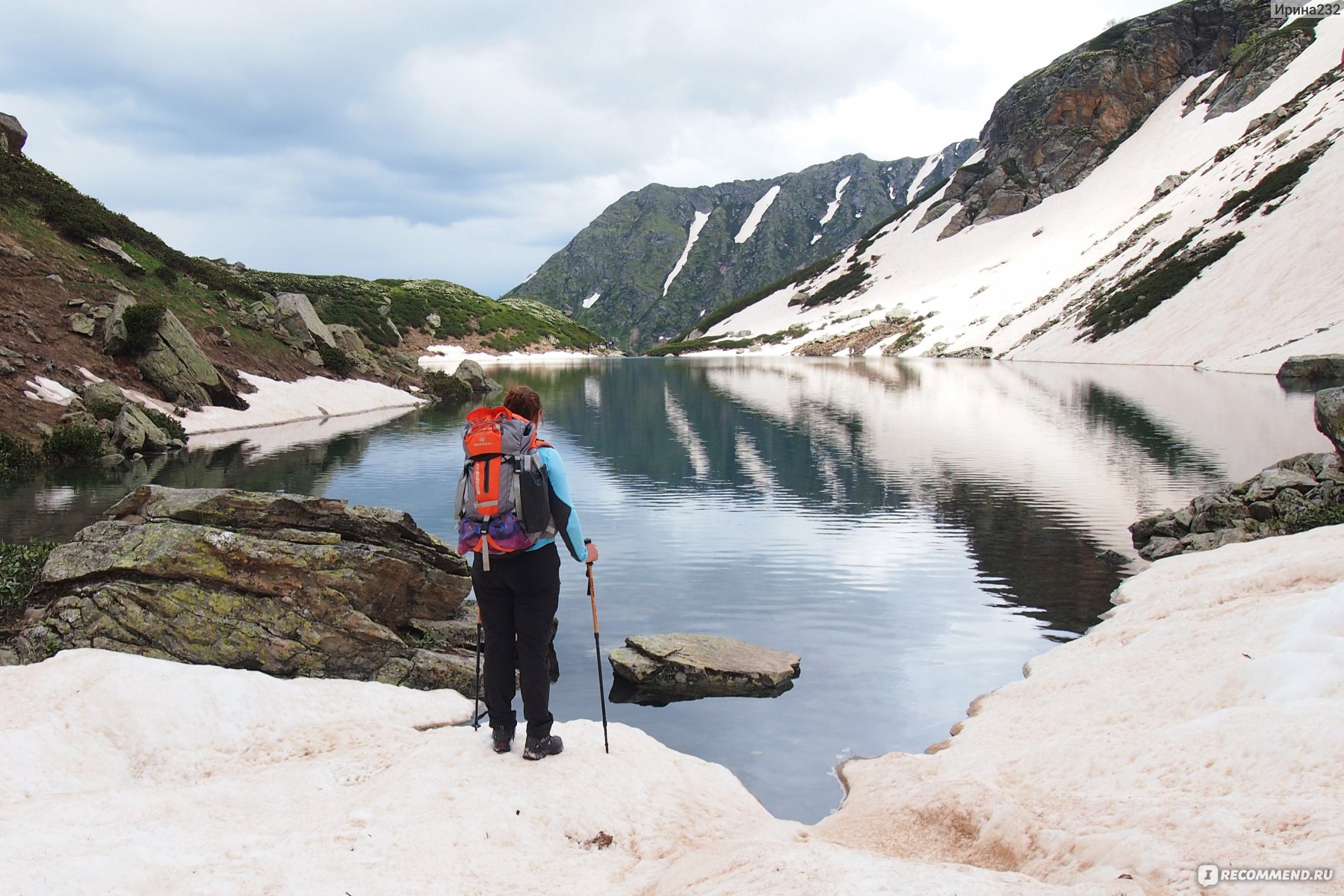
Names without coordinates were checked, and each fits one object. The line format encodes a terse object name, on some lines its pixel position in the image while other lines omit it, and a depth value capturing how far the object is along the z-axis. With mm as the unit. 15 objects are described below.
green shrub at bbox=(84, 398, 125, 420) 33875
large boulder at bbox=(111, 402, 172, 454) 33375
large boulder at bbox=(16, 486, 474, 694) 11148
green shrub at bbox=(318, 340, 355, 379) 60125
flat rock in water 12539
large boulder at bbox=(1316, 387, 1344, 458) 17781
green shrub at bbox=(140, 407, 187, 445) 36250
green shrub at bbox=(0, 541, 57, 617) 11836
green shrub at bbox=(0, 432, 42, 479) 27859
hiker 8219
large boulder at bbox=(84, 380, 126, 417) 34156
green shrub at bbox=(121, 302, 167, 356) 39250
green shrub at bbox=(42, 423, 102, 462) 30094
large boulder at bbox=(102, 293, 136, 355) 38531
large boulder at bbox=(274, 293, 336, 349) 57344
